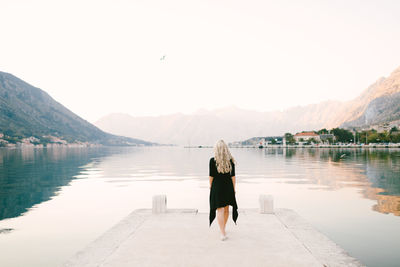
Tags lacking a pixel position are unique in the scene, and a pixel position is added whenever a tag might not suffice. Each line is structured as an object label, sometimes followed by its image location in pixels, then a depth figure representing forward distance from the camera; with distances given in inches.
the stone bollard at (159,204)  549.3
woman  386.9
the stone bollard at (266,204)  538.6
